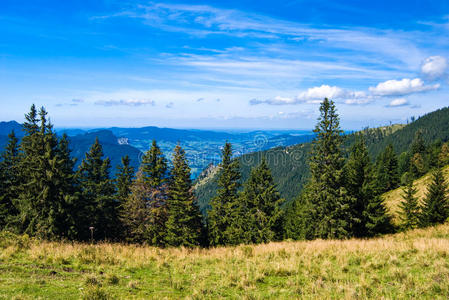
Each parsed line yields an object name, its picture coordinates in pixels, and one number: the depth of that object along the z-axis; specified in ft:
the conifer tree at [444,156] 256.52
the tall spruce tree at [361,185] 99.30
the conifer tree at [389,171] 264.11
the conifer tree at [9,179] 99.35
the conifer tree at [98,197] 112.78
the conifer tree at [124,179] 131.85
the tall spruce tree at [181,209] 97.60
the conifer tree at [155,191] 101.19
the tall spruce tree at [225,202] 117.08
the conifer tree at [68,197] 87.76
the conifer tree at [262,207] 108.06
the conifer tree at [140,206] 100.63
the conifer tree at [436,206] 109.19
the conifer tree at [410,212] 116.88
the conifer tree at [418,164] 271.69
